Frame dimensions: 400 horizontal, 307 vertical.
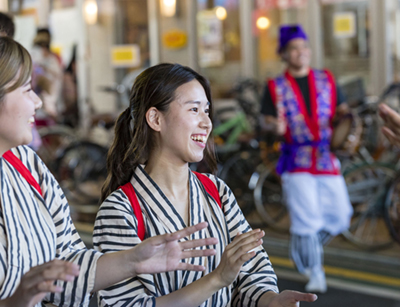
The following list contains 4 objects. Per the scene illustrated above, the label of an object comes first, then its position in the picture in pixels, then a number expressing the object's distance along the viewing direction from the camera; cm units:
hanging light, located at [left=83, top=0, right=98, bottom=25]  1034
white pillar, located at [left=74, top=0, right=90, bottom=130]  1043
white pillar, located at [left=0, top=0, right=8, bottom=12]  1161
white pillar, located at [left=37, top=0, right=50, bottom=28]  1116
